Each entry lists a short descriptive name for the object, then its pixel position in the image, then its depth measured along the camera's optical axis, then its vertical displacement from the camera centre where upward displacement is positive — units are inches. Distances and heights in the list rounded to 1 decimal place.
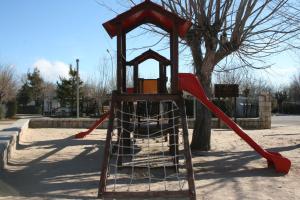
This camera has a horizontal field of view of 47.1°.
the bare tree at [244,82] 1078.3 +104.0
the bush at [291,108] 1782.0 +13.6
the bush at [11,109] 1204.4 +6.6
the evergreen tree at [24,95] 1787.2 +82.9
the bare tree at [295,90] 2063.2 +123.6
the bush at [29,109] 1662.8 +8.6
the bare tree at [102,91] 1211.2 +72.5
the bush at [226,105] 966.8 +16.1
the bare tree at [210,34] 360.5 +81.3
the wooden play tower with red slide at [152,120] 224.0 -11.1
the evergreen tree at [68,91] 1339.5 +79.5
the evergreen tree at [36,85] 1842.3 +141.1
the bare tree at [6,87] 1289.6 +94.1
